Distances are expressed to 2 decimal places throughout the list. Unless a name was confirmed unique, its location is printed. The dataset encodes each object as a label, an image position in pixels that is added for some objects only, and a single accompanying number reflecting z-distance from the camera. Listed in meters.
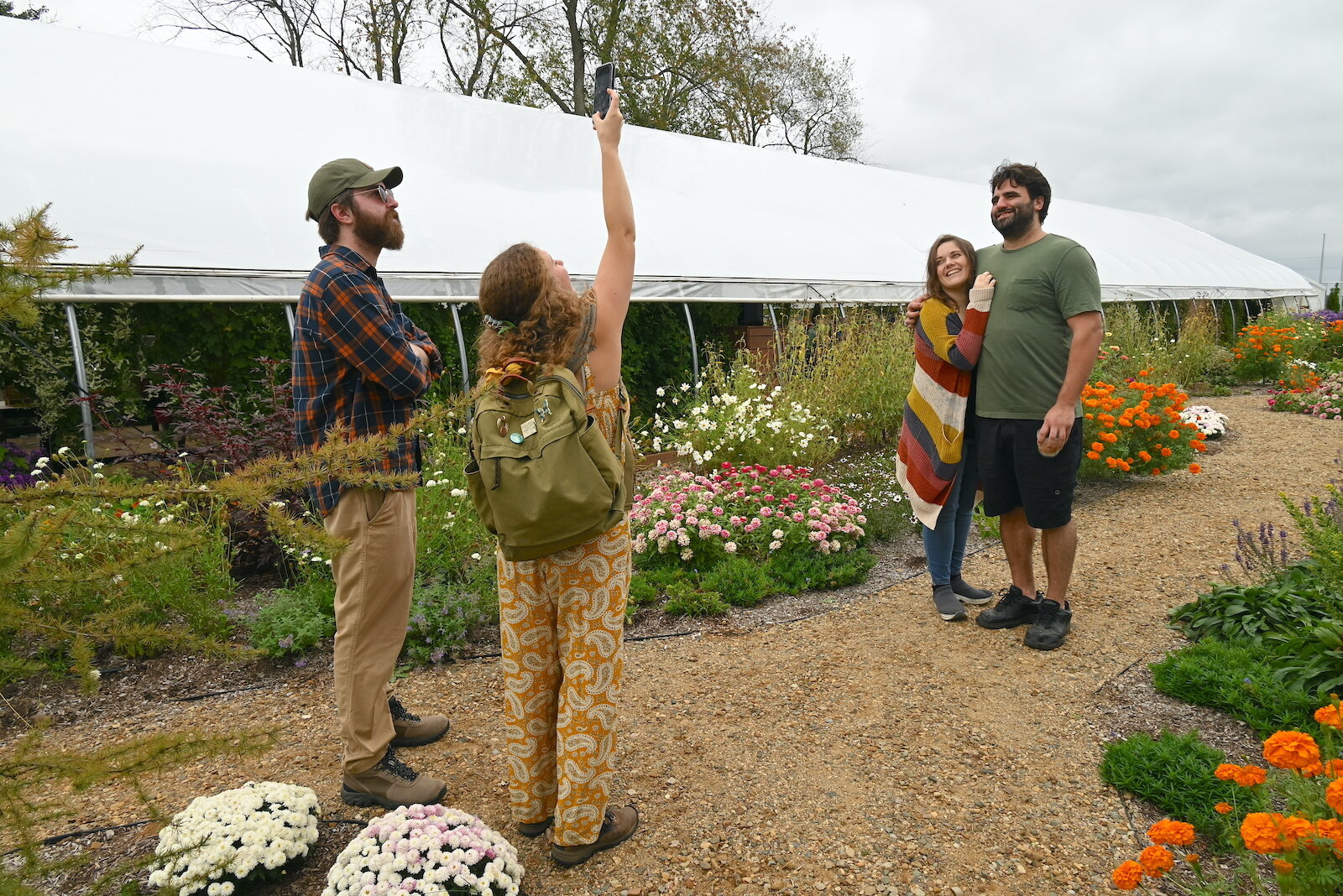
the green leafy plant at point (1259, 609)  3.30
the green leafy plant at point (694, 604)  4.14
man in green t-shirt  3.35
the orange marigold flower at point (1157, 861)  1.62
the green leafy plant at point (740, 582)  4.28
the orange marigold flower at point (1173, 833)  1.64
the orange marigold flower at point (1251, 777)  1.75
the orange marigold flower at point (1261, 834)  1.53
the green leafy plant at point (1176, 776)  2.32
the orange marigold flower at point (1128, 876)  1.62
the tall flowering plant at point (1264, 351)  12.48
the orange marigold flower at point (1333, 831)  1.53
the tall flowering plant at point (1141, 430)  6.16
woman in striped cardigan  3.70
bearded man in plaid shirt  2.28
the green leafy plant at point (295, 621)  3.62
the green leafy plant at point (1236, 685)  2.75
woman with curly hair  2.01
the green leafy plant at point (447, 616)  3.69
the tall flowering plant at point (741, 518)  4.70
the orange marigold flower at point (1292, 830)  1.54
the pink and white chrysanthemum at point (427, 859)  1.91
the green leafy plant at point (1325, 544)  2.79
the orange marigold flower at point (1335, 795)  1.54
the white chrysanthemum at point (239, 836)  1.97
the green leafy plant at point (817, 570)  4.52
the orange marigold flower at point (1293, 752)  1.70
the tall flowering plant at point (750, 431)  6.28
